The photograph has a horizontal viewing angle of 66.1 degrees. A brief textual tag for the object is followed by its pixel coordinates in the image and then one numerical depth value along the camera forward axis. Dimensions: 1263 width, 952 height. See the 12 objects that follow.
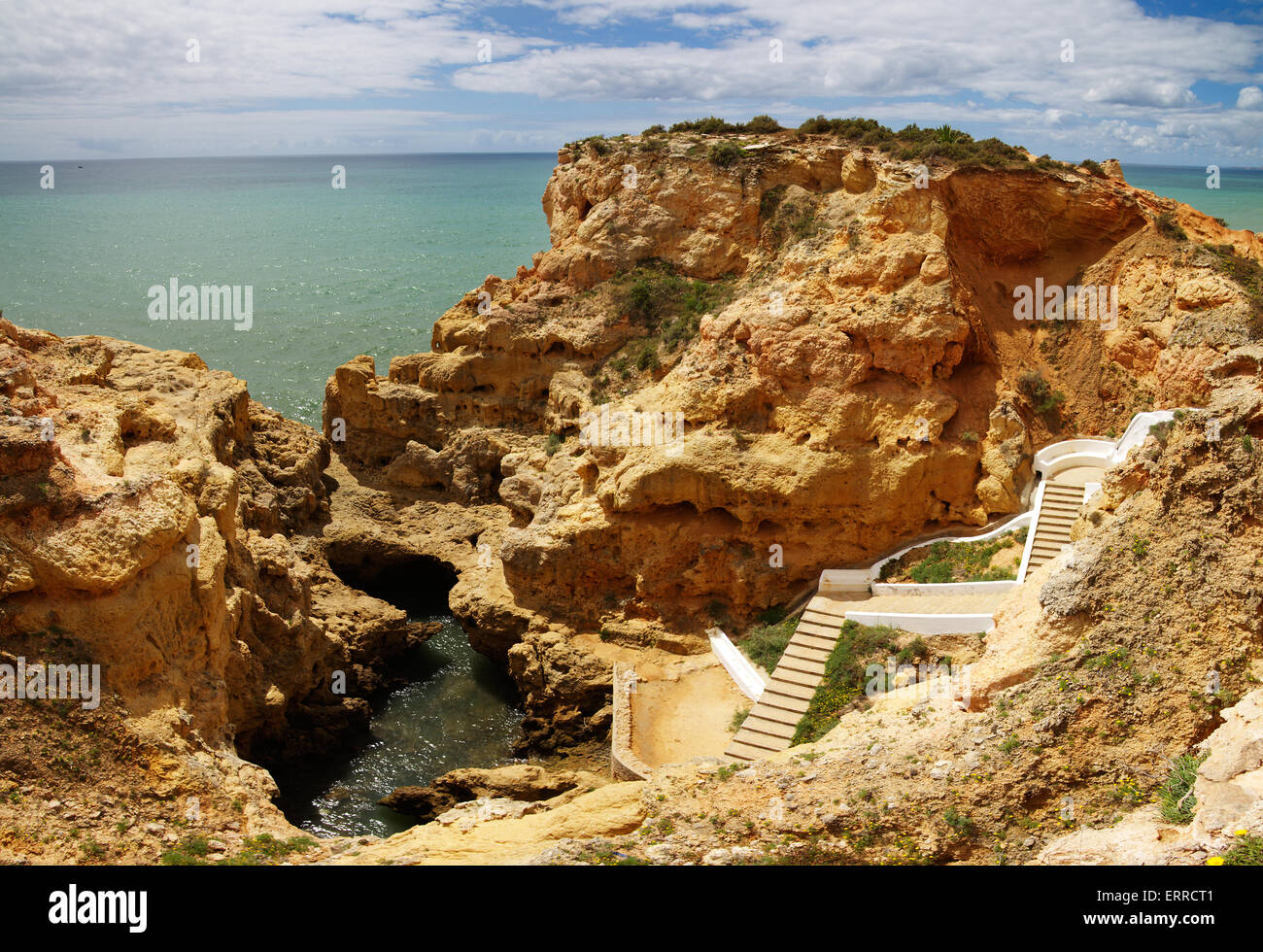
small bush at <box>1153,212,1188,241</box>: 24.00
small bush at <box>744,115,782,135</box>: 31.20
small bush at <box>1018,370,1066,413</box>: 24.06
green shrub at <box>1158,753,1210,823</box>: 11.52
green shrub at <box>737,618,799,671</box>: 22.30
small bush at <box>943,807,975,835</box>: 12.41
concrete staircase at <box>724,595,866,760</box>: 19.44
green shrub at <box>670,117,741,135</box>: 32.00
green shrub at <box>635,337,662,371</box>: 28.25
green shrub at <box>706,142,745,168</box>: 29.81
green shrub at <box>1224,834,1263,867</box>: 9.94
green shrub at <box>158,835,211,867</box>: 13.29
